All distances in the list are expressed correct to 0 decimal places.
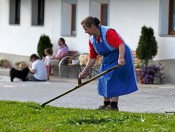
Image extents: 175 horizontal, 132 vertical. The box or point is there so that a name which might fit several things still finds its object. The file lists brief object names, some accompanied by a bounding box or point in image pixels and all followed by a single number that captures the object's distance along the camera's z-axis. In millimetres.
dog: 19703
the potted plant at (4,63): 25797
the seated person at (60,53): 21797
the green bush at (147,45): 18531
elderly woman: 9805
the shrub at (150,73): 18141
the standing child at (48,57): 21178
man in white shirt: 19672
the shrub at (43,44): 23031
